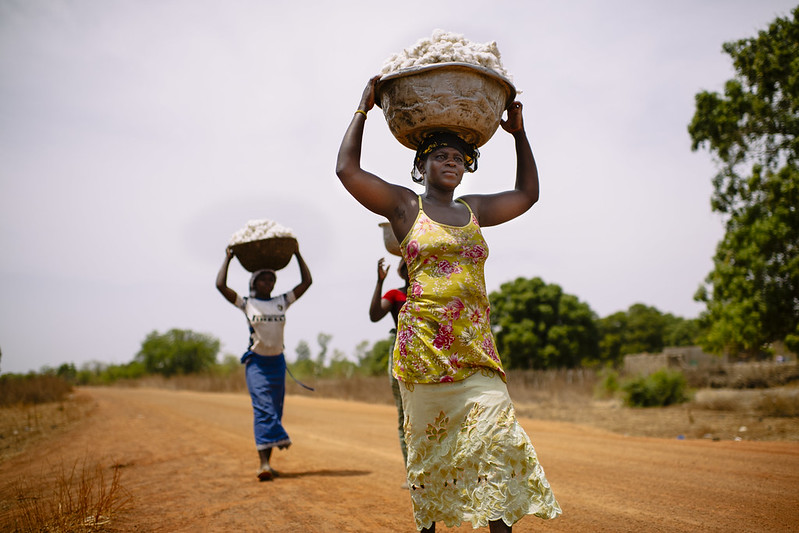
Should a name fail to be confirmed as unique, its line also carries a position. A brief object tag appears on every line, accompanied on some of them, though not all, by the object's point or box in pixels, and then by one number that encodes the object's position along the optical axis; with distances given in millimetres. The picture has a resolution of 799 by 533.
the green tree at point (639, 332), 53500
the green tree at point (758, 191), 12672
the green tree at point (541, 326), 37875
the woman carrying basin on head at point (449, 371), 2426
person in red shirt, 4996
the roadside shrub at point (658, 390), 13875
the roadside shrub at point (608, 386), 17623
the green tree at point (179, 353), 65375
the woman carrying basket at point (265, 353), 5738
